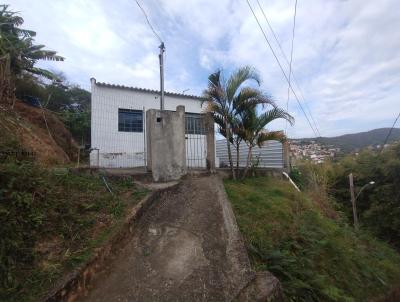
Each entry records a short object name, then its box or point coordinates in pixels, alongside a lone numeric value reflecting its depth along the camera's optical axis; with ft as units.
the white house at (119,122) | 36.09
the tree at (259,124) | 26.30
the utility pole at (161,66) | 28.60
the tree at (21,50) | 33.76
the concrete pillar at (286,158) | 33.73
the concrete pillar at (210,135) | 25.11
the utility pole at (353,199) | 44.53
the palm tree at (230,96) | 25.45
